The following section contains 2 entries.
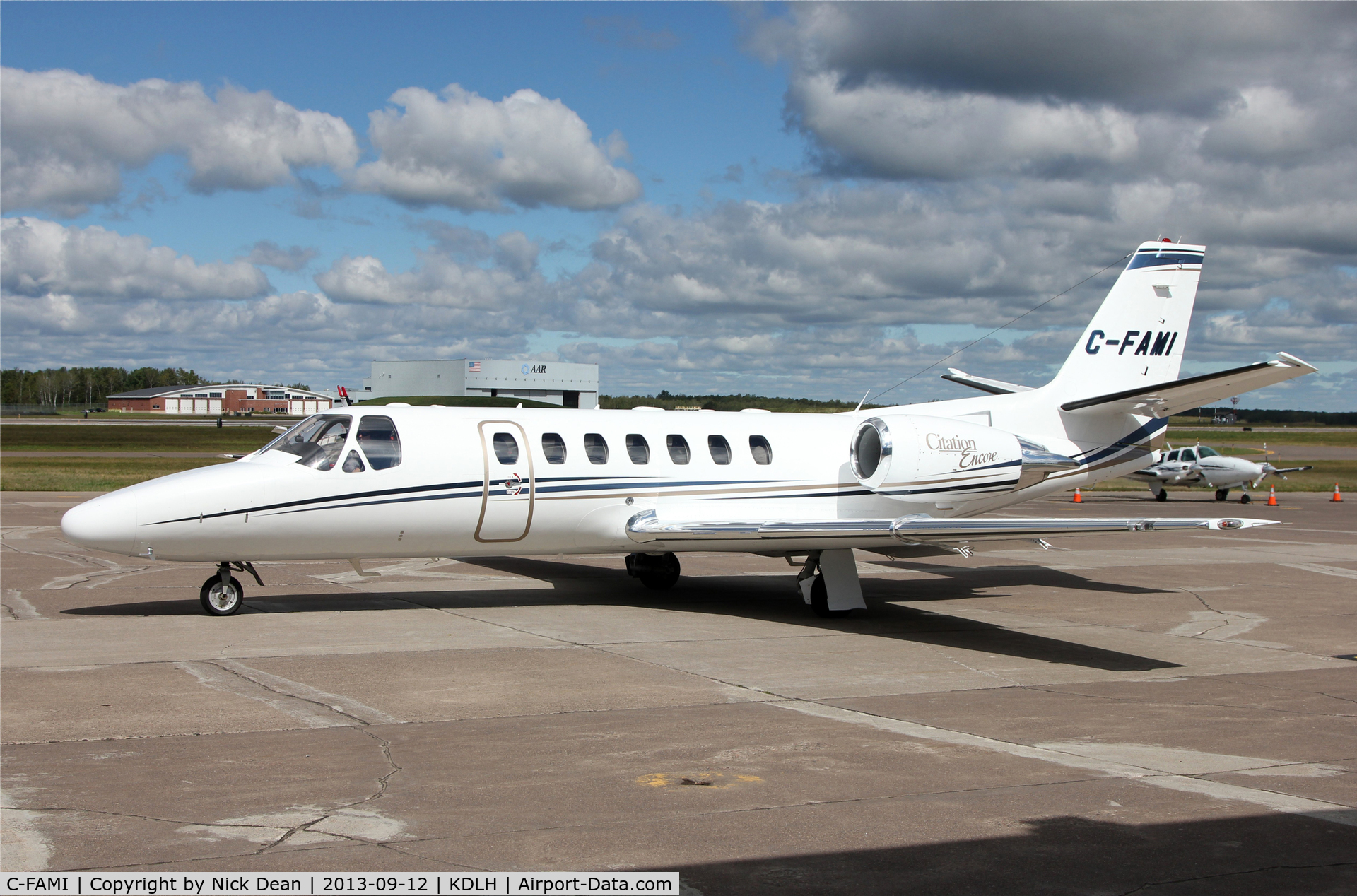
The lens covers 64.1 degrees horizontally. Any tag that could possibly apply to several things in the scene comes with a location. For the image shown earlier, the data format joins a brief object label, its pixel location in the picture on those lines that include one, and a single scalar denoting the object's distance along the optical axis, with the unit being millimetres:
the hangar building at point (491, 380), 91750
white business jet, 12578
